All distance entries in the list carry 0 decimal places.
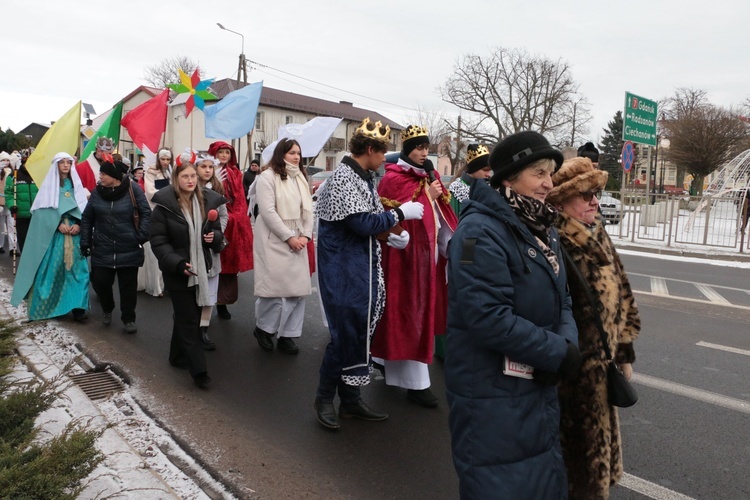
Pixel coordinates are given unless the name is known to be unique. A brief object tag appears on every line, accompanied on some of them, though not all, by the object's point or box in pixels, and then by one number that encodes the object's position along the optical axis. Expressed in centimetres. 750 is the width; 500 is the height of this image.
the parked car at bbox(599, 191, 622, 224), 2072
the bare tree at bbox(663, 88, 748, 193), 3694
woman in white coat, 562
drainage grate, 461
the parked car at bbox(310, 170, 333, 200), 2285
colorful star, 902
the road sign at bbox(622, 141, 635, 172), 1778
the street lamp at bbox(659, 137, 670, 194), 2711
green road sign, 1725
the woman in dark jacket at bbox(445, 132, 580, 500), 214
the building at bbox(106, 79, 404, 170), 5384
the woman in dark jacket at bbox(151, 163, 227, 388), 481
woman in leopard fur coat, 253
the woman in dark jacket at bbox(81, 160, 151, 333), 647
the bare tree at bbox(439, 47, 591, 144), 4984
